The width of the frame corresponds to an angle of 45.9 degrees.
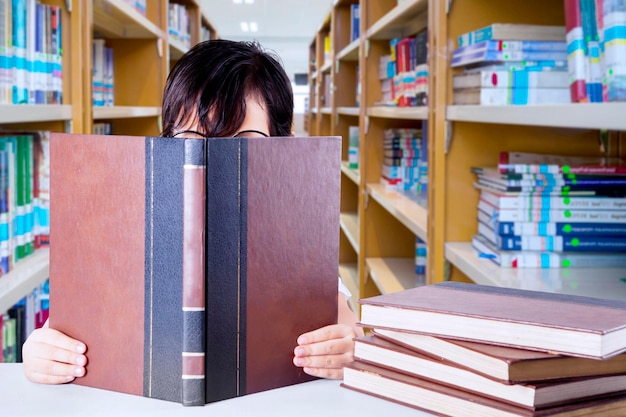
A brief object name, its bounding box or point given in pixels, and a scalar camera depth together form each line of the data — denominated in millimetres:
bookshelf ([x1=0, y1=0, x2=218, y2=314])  1952
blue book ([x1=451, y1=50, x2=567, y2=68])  1779
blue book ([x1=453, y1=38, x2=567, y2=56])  1786
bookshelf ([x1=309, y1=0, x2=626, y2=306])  1467
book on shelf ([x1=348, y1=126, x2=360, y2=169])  4797
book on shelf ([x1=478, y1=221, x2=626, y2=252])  1711
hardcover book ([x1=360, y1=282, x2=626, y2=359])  620
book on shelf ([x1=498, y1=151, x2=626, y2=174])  1718
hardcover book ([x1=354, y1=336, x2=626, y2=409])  628
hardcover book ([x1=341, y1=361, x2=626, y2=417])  638
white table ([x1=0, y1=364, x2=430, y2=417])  721
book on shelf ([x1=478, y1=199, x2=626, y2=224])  1708
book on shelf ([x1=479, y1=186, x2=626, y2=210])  1701
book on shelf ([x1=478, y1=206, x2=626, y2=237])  1708
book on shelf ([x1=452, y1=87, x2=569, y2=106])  1764
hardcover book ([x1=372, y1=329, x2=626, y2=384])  623
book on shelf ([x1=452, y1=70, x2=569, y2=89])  1753
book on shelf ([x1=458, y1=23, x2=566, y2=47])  1812
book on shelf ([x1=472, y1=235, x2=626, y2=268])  1712
